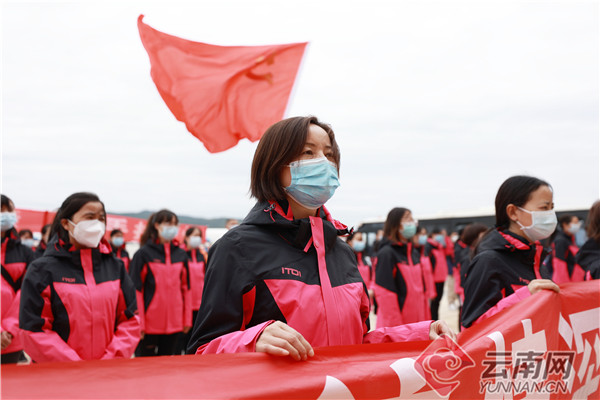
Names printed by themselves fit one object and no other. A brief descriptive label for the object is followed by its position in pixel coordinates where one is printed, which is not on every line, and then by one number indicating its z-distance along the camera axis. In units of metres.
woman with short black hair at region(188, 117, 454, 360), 1.83
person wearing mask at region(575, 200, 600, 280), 4.66
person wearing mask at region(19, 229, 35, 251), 9.50
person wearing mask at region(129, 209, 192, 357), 6.73
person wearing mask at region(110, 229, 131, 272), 9.31
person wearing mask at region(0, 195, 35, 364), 5.15
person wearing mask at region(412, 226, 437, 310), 9.11
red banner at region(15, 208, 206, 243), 14.99
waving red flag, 5.15
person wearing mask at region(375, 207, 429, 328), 6.34
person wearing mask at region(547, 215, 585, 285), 7.62
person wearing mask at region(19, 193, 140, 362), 3.46
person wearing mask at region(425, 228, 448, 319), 11.02
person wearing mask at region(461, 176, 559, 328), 3.04
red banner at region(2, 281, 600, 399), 1.50
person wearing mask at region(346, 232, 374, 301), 11.55
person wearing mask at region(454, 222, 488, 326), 8.31
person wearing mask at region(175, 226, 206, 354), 8.43
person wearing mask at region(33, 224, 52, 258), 7.62
